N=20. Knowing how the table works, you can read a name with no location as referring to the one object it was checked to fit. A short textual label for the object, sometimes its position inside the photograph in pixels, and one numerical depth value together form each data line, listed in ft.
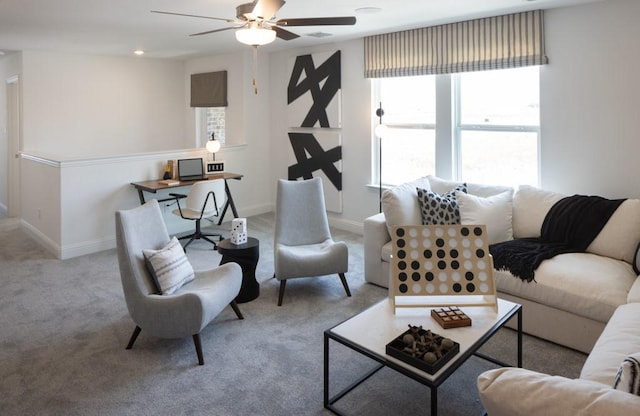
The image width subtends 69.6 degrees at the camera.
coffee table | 6.33
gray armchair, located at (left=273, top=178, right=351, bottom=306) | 12.07
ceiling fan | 9.37
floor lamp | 15.80
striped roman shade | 13.26
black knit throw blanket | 10.42
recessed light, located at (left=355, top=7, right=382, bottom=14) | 12.91
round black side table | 11.94
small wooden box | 7.42
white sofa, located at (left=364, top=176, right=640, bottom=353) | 9.17
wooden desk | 16.55
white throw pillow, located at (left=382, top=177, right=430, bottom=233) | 12.44
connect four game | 8.15
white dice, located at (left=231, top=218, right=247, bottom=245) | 12.26
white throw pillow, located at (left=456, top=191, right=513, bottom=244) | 12.19
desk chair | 16.15
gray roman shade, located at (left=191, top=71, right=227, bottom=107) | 22.31
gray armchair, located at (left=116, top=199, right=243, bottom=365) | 8.91
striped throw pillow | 9.46
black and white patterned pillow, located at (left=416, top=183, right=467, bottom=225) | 12.60
